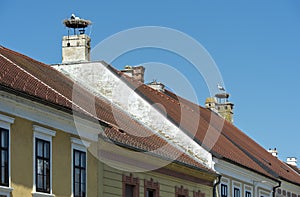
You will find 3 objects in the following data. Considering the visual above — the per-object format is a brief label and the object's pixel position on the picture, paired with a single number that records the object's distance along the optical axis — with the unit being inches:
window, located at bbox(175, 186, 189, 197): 1288.9
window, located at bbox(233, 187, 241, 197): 1601.3
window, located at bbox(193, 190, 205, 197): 1363.1
